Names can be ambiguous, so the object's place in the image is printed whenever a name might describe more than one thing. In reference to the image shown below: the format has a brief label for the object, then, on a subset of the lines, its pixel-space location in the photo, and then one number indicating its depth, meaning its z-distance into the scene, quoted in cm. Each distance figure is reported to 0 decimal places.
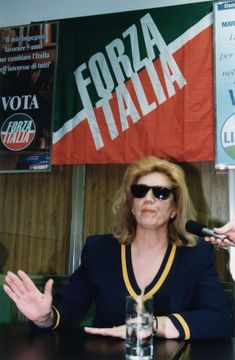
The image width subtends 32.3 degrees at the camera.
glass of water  105
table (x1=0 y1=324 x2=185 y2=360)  107
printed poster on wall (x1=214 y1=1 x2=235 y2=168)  271
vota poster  319
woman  145
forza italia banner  279
